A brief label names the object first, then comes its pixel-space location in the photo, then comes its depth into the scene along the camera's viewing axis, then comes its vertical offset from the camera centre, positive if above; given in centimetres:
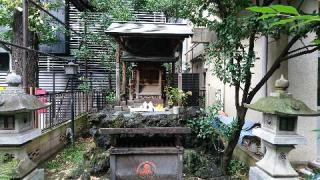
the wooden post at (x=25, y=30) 509 +139
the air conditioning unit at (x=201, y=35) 687 +173
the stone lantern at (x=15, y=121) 312 -64
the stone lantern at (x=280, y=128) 313 -73
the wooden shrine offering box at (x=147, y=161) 479 -194
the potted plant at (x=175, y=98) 575 -43
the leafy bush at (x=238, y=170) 484 -221
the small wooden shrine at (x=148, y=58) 597 +80
